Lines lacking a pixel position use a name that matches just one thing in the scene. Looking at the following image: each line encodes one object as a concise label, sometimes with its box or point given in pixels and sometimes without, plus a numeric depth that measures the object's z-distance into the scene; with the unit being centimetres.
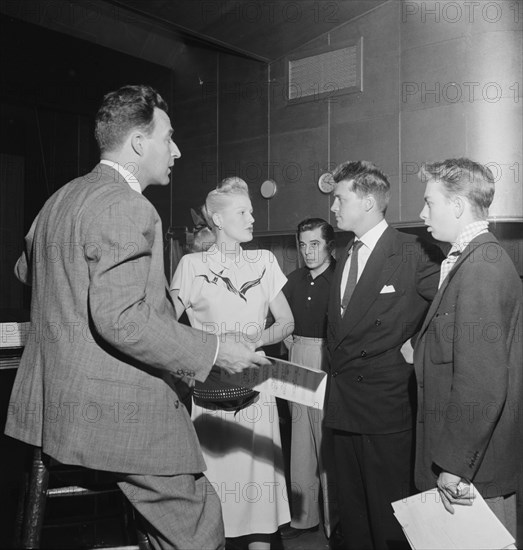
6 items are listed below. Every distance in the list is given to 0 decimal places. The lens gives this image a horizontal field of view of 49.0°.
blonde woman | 244
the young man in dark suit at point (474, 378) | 169
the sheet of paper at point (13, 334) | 199
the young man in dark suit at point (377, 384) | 224
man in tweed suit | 136
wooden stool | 151
